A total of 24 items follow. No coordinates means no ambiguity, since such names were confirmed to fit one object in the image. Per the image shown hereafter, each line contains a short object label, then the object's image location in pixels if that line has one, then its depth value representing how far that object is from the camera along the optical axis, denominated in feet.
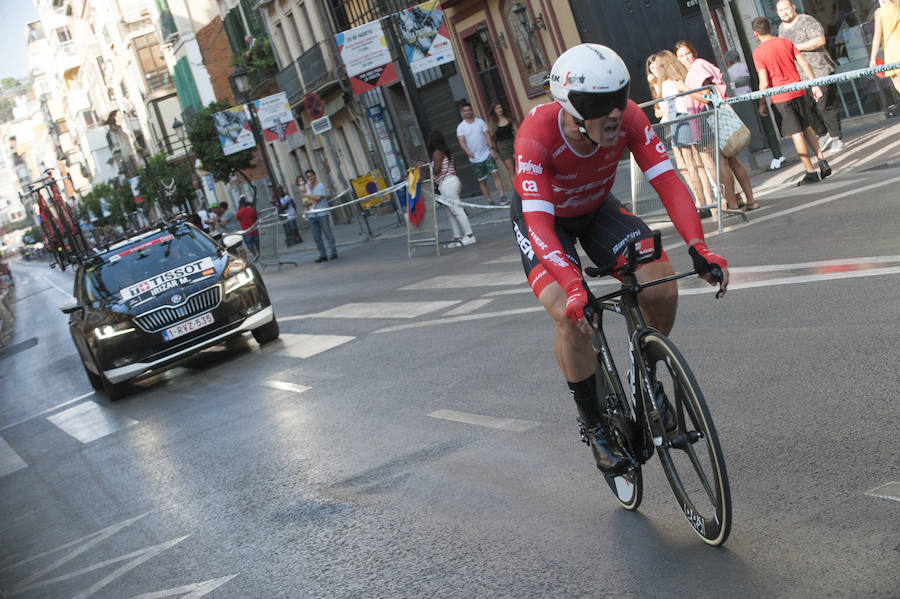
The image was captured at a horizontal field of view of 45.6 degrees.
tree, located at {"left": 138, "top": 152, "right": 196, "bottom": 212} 241.35
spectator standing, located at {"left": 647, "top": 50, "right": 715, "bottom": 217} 40.47
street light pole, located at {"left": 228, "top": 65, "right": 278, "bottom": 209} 106.42
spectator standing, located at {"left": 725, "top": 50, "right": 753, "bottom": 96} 56.34
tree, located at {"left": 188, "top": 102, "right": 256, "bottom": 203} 153.17
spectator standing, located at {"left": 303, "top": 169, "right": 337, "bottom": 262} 81.51
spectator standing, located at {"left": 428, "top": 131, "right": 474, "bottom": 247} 58.10
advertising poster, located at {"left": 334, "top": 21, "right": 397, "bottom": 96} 76.38
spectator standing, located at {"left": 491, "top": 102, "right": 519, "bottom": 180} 69.82
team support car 39.24
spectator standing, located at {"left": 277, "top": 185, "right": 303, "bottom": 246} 100.07
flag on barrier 60.39
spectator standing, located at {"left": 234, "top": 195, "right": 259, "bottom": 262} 94.68
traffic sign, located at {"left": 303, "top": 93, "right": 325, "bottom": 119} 99.30
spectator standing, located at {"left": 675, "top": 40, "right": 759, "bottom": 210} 39.29
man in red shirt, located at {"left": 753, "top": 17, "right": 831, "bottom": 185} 41.04
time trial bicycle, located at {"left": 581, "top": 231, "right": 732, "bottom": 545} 11.96
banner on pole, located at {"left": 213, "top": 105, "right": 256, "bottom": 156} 113.80
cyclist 12.69
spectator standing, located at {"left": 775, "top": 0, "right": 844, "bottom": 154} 44.52
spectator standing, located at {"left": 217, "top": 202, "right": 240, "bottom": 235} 120.16
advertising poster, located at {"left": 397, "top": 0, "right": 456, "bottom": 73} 68.23
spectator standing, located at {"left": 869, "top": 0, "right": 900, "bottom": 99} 36.27
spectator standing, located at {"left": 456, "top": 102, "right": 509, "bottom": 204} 71.72
